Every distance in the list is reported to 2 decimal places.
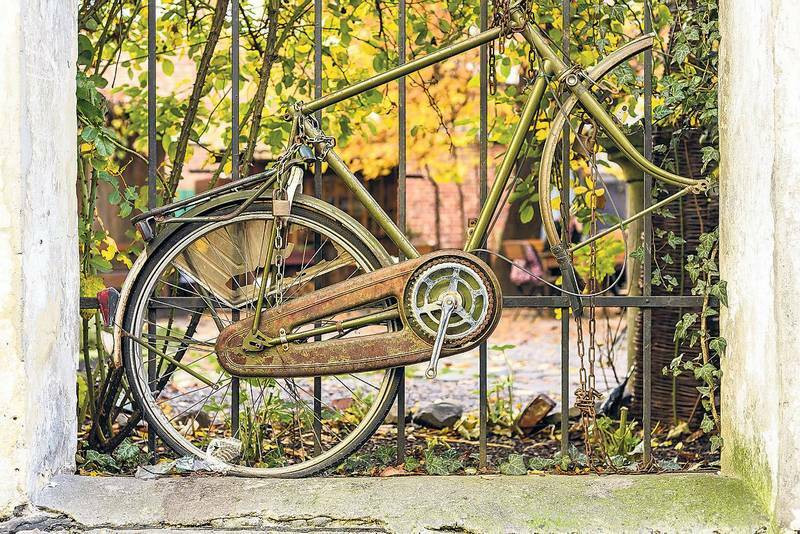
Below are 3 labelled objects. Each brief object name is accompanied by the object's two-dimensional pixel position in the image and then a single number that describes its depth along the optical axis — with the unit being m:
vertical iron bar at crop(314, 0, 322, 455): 3.25
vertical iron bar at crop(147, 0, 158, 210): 3.22
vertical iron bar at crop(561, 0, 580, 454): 3.23
